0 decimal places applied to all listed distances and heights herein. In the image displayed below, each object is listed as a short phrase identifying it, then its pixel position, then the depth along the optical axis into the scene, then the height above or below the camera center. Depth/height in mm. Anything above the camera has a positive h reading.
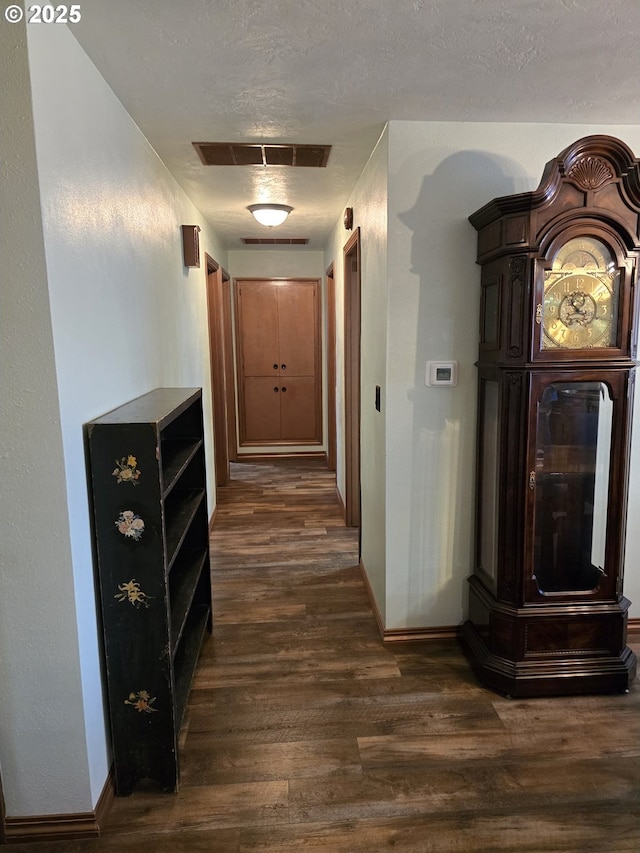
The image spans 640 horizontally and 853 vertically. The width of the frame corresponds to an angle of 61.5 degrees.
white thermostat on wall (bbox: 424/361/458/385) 2408 -99
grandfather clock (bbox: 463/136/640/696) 2006 -299
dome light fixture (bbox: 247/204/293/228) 3643 +956
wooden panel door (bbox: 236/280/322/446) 6156 -92
